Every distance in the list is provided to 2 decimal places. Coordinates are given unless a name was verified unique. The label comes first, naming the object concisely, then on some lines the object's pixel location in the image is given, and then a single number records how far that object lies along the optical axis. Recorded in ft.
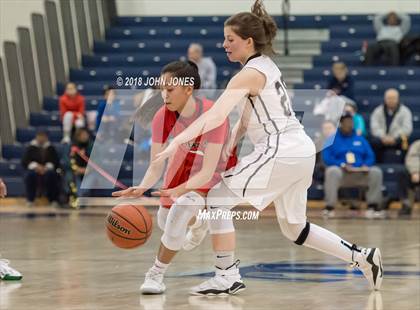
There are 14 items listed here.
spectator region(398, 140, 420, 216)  51.90
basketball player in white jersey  22.62
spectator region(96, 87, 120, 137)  54.65
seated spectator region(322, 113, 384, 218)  52.34
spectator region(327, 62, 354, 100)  57.21
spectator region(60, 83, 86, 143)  59.26
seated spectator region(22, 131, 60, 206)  57.77
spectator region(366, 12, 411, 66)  61.31
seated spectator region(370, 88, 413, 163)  54.80
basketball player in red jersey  23.38
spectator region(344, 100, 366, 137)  54.29
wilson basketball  23.76
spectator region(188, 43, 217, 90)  56.95
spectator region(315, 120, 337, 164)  52.63
